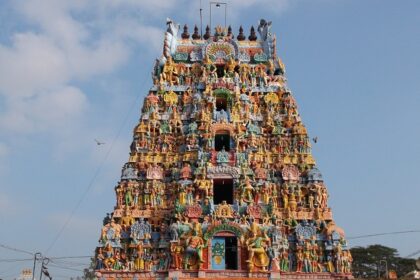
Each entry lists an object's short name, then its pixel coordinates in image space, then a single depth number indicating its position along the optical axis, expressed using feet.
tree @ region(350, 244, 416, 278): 176.19
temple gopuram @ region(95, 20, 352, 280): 86.74
